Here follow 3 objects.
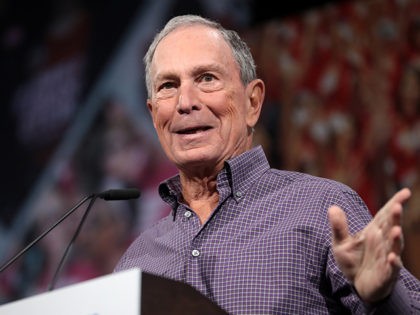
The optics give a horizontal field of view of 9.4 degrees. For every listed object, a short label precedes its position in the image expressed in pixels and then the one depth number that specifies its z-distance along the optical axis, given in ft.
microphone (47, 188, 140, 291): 11.16
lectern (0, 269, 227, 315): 9.79
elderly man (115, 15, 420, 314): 10.17
